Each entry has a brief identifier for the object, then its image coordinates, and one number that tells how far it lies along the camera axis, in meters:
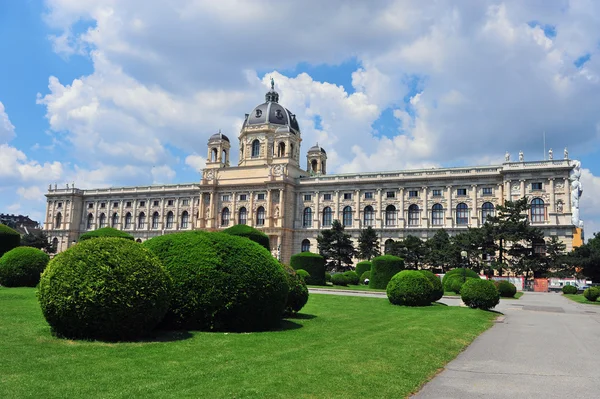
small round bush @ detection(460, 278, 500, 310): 22.56
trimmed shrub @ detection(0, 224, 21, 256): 32.09
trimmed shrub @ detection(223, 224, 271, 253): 39.43
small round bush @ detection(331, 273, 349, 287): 44.84
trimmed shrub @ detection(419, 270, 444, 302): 24.62
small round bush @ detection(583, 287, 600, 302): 35.06
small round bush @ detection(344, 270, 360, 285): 48.03
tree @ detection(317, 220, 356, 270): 63.56
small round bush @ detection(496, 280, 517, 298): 36.28
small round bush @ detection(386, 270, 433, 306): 23.81
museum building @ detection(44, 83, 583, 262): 62.31
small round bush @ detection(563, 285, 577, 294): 45.72
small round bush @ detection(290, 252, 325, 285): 42.12
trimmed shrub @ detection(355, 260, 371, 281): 54.83
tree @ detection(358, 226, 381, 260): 65.50
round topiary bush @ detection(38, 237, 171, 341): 10.25
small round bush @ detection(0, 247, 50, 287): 24.38
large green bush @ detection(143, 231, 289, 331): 12.19
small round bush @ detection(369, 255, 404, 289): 38.97
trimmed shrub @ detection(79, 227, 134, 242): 38.26
